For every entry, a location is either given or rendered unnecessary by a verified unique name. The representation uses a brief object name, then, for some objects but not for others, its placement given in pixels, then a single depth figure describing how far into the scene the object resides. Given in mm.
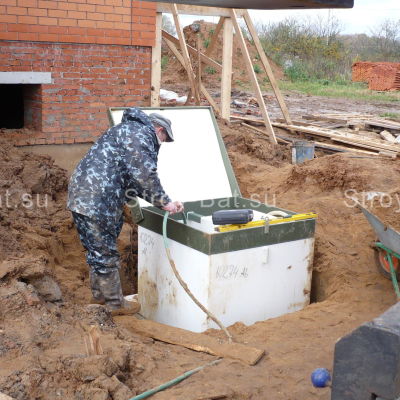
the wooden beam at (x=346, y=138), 10923
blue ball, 3582
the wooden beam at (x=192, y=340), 4223
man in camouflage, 4875
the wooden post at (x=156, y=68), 8734
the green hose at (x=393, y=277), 5014
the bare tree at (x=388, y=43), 36934
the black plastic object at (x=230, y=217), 4957
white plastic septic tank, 4926
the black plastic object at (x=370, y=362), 2092
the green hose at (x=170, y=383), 3410
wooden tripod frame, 9084
